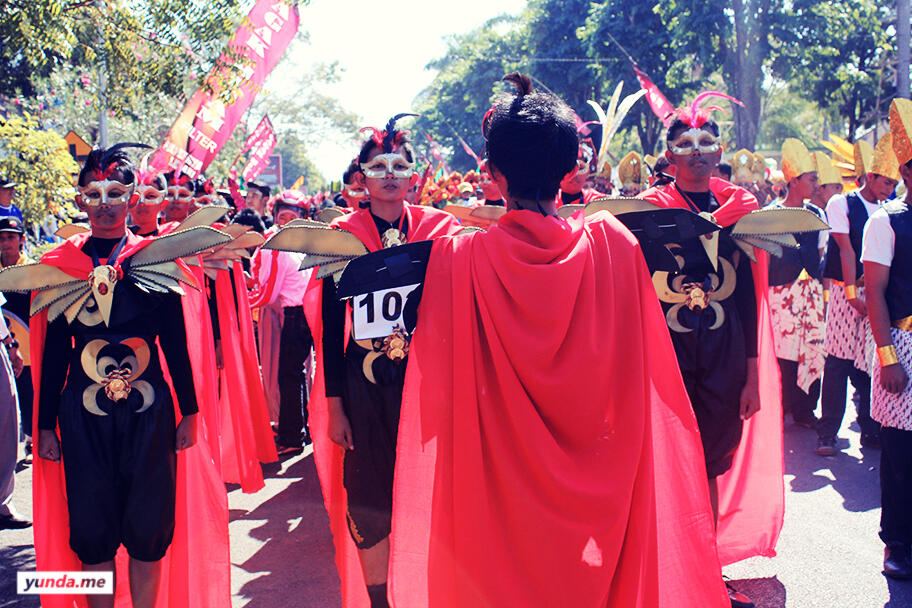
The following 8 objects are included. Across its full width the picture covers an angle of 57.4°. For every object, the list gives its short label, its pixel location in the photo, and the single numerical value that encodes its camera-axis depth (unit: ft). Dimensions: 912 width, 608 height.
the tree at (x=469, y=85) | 136.77
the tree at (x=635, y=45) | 88.22
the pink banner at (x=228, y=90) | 22.79
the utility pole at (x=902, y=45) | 56.75
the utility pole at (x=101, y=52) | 22.74
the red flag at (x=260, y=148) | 58.34
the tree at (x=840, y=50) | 78.18
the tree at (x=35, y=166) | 26.32
